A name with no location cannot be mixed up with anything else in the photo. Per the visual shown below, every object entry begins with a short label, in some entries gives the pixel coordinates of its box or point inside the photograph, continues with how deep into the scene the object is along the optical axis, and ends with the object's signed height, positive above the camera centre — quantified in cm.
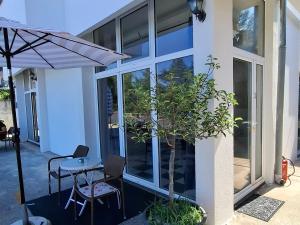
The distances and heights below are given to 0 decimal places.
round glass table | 370 -94
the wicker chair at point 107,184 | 326 -107
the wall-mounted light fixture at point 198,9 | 292 +105
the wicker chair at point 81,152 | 451 -89
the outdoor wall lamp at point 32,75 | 918 +105
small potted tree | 254 -18
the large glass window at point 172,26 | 366 +112
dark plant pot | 273 -130
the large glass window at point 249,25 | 377 +117
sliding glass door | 391 -43
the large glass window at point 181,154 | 368 -85
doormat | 351 -162
